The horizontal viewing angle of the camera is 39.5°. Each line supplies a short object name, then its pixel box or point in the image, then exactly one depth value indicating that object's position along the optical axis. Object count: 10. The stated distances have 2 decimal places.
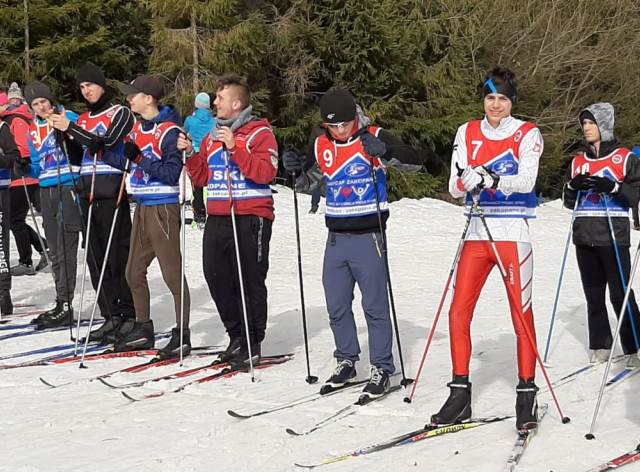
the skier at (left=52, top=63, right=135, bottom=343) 6.64
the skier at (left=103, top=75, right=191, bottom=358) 6.38
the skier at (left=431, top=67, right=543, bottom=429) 4.55
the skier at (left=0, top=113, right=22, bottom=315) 7.81
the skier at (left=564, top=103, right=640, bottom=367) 6.04
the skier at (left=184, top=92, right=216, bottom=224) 12.62
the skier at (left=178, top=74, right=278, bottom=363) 5.90
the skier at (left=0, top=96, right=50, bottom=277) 8.08
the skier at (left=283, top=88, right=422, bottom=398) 5.29
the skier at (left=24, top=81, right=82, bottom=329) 7.23
